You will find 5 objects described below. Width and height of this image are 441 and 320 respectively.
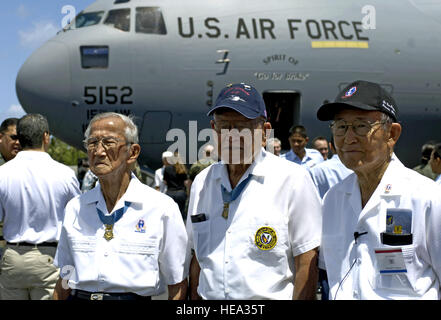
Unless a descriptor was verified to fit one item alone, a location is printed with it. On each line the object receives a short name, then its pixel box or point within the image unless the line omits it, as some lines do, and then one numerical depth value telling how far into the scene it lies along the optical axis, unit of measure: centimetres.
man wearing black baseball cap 210
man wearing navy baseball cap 249
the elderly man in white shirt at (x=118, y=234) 266
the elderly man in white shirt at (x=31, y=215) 392
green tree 3834
